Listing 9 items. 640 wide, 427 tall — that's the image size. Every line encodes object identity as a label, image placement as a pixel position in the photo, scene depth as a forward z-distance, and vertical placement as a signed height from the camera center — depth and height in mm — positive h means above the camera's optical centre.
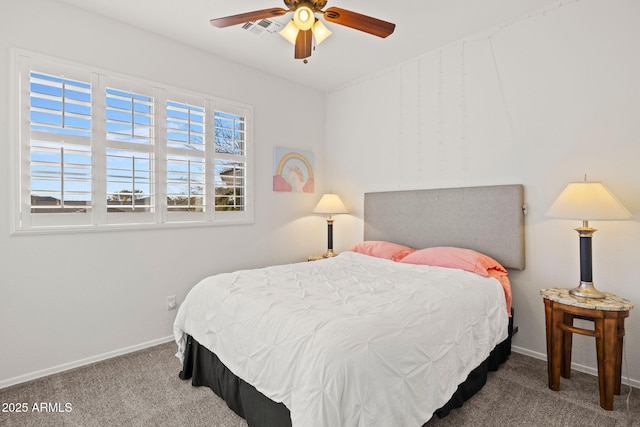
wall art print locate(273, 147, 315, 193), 3848 +534
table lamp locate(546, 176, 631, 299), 2020 +17
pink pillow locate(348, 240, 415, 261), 3156 -355
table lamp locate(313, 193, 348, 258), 3895 +70
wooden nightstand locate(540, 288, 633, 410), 1937 -725
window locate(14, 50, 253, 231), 2357 +529
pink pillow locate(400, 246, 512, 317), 2492 -387
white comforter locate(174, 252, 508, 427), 1278 -593
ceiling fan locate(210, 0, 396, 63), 1945 +1181
